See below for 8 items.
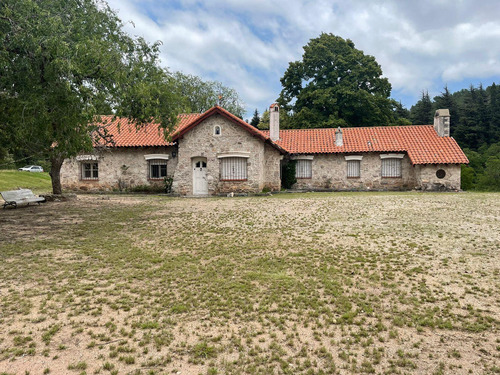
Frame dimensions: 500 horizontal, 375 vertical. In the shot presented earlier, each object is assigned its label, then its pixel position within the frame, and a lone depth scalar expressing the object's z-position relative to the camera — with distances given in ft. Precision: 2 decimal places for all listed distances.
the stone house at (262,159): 65.98
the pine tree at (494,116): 133.80
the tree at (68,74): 25.61
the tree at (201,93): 139.23
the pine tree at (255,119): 191.51
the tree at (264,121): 149.48
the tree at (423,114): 156.87
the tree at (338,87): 106.73
